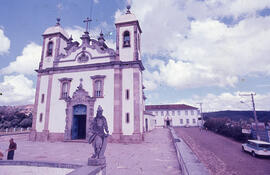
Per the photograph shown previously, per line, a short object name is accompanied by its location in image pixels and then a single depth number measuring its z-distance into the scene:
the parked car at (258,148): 11.27
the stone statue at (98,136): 5.77
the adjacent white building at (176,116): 55.23
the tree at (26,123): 29.09
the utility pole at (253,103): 17.51
